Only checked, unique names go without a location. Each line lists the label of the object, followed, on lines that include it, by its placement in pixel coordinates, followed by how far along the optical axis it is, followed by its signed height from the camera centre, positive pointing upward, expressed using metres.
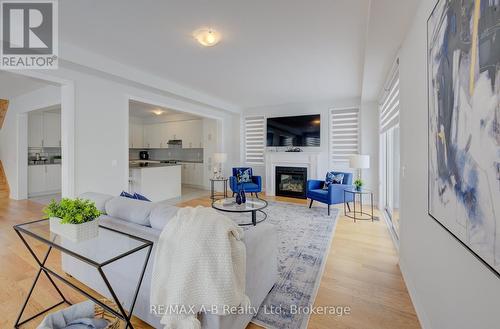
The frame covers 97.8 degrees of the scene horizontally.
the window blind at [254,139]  6.34 +0.69
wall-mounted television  5.50 +0.85
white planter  1.36 -0.44
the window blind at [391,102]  2.81 +0.94
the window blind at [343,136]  5.19 +0.67
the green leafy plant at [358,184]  3.94 -0.38
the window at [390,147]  2.99 +0.28
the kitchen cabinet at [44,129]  5.88 +0.91
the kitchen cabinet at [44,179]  5.78 -0.48
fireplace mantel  5.43 +0.02
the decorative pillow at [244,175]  5.49 -0.32
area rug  1.63 -1.09
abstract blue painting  0.74 +0.17
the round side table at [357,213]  3.88 -0.98
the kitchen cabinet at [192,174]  7.23 -0.39
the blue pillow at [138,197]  2.36 -0.38
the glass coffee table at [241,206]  3.09 -0.66
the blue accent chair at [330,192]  4.00 -0.56
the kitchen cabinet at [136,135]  7.70 +0.97
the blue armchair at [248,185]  5.24 -0.56
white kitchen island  4.91 -0.44
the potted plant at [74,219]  1.36 -0.36
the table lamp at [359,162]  3.93 +0.02
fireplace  5.62 -0.50
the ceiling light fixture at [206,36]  2.39 +1.42
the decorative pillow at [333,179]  4.42 -0.33
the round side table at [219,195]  5.55 -0.90
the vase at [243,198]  3.49 -0.57
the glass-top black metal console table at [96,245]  1.24 -0.52
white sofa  1.45 -0.75
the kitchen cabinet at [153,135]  7.88 +0.98
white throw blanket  1.16 -0.61
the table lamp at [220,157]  5.78 +0.14
